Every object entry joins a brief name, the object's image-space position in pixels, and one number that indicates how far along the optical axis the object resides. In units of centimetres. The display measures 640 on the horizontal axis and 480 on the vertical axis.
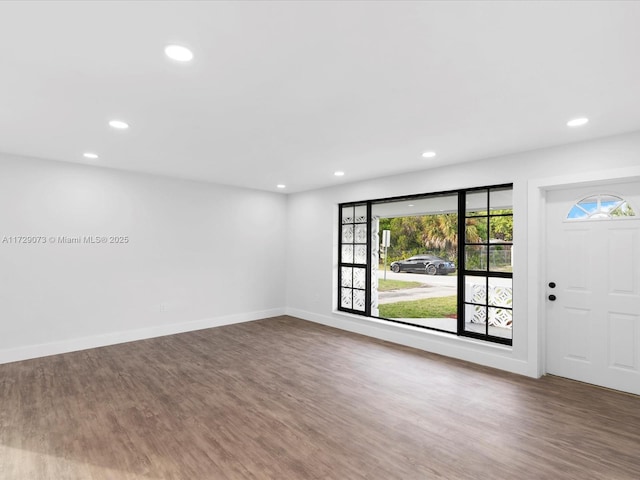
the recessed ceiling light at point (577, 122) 288
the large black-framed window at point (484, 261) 407
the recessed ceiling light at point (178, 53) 190
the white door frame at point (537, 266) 371
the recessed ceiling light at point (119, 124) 309
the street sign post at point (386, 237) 964
